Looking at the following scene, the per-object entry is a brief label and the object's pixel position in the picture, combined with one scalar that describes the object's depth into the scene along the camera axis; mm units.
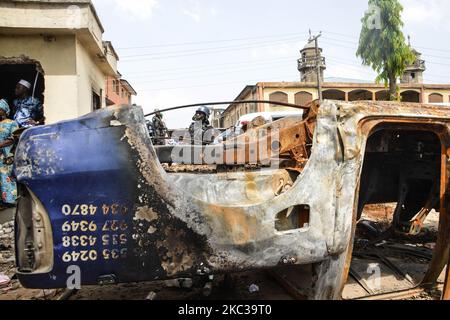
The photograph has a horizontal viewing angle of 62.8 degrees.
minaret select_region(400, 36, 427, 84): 47000
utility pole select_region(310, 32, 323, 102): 24503
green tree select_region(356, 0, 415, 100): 17047
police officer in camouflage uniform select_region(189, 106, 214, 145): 7898
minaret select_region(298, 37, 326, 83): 40625
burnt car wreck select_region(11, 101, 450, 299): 1942
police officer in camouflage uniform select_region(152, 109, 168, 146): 9495
